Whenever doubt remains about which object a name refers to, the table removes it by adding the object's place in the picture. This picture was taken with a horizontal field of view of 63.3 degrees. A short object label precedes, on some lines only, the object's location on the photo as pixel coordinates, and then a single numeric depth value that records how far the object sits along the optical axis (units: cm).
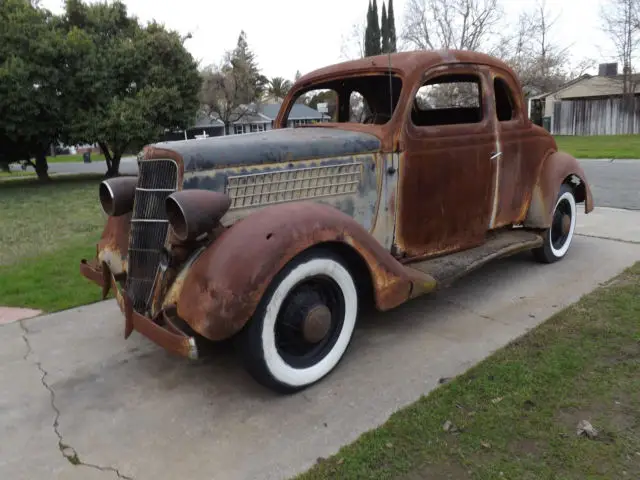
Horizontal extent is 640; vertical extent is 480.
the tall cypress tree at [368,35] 2950
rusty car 256
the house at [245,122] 2897
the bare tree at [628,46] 2909
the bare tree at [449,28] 3048
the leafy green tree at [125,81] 1381
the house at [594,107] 2727
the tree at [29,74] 1247
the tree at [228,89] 2641
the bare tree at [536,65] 3190
